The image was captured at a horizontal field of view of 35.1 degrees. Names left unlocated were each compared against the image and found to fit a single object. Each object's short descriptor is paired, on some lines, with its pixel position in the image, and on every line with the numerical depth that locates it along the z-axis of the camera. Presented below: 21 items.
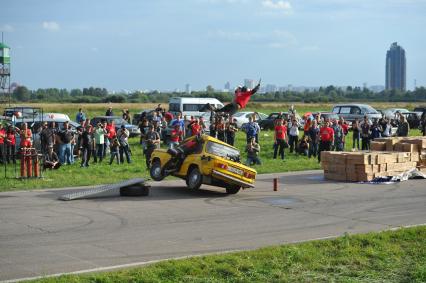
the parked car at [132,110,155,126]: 41.80
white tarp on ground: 23.36
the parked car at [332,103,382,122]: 44.50
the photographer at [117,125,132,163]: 27.05
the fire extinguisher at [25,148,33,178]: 22.06
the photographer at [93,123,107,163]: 27.22
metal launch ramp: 18.31
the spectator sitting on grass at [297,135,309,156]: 31.62
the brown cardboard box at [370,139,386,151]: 26.46
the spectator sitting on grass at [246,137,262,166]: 27.39
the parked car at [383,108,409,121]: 50.01
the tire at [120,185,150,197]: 19.06
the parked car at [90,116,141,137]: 35.11
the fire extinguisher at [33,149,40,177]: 22.11
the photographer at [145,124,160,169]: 25.75
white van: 44.81
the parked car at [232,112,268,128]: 46.49
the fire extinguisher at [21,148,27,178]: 21.80
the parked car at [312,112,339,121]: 41.38
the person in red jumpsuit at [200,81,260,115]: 25.88
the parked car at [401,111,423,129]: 50.16
